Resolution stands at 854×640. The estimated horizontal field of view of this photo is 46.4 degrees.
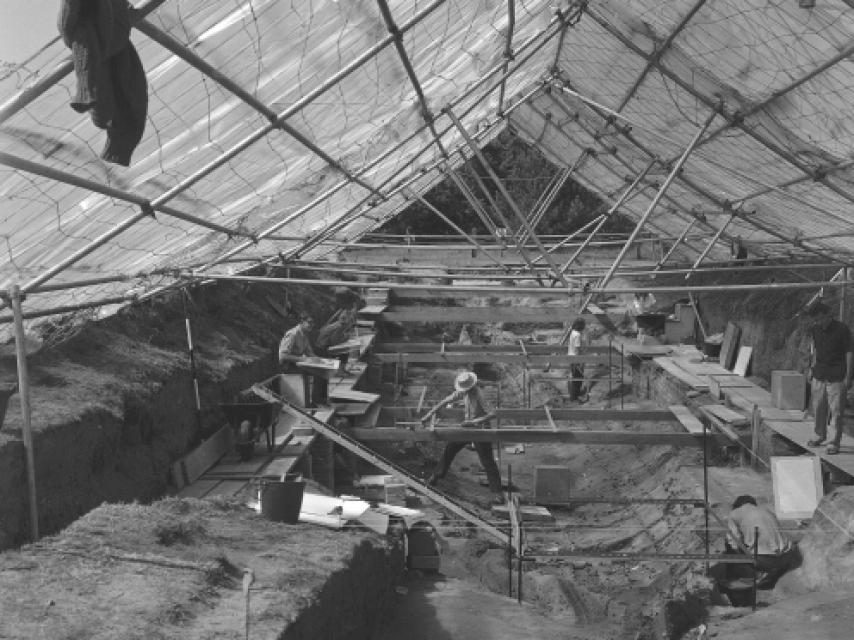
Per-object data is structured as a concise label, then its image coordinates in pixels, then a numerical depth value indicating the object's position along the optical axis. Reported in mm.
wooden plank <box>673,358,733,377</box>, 15781
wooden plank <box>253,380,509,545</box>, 9312
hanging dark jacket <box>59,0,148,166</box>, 3543
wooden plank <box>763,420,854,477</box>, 9305
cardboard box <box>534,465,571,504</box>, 11312
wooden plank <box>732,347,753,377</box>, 15484
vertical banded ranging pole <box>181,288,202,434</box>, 10922
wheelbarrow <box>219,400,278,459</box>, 10594
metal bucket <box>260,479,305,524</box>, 7195
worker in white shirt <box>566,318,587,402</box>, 17812
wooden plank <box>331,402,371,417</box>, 13002
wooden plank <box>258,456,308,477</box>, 9844
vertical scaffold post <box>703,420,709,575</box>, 8703
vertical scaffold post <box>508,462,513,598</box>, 8323
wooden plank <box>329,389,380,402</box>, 13739
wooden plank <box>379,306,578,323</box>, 20188
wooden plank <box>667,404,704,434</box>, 11938
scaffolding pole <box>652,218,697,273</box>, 13492
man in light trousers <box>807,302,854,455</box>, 9289
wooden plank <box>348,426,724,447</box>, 10898
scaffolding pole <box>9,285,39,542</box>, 6379
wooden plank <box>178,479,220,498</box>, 9164
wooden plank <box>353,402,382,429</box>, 13227
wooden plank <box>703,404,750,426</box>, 12073
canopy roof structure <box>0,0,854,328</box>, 5602
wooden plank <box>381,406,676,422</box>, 12266
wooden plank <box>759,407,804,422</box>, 11834
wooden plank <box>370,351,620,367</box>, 16438
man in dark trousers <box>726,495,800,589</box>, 8141
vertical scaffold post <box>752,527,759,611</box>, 7508
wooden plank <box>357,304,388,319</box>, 21241
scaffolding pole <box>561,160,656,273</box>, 12172
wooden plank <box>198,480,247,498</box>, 9125
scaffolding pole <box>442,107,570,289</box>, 9398
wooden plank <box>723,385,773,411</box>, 12976
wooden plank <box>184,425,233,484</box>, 9773
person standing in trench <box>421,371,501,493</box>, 11508
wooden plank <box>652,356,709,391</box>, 14664
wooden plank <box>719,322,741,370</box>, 16172
